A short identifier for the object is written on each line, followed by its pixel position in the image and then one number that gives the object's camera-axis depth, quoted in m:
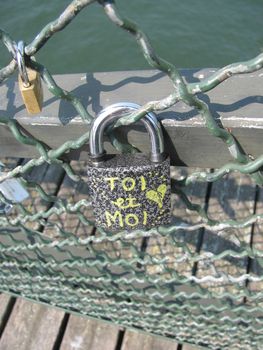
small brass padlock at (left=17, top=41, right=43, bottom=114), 0.29
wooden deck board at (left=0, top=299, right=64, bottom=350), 0.71
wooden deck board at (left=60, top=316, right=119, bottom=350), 0.70
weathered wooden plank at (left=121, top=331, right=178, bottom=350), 0.68
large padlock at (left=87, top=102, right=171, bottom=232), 0.31
